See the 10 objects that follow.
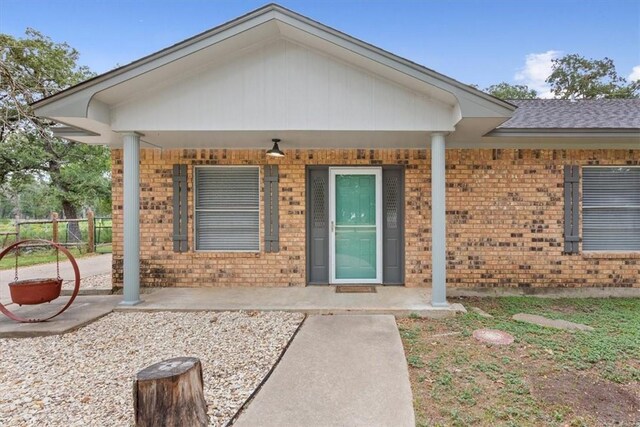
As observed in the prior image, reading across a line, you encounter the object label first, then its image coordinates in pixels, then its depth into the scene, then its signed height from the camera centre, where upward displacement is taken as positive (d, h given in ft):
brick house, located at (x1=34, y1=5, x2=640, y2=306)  17.51 +0.49
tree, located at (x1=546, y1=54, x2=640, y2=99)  62.51 +27.51
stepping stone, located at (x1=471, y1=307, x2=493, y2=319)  15.06 -4.68
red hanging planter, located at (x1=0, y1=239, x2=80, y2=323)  13.94 -3.29
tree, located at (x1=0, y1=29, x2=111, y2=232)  28.96 +8.57
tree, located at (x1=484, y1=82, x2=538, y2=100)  70.28 +26.27
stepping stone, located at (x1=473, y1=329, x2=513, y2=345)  12.29 -4.77
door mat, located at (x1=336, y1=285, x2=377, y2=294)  18.06 -4.28
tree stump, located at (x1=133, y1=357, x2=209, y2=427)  6.42 -3.62
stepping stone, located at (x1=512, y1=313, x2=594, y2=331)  13.64 -4.75
